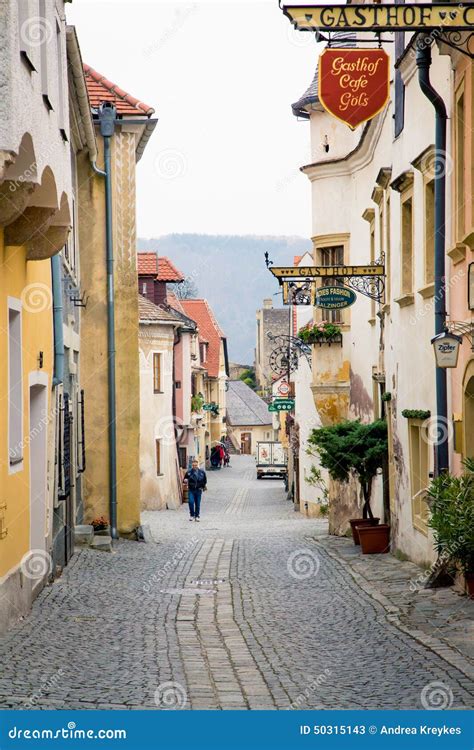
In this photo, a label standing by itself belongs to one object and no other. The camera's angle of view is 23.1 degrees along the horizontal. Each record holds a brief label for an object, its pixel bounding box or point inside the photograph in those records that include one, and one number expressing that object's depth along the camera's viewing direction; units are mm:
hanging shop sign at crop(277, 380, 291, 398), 49425
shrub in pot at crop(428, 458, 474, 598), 11195
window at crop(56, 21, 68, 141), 11906
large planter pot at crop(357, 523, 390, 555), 19047
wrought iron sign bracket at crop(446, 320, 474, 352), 12367
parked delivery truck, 66438
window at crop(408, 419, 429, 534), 16062
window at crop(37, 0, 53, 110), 10020
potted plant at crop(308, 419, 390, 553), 19094
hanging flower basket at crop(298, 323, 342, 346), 25984
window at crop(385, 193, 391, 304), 19155
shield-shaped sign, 16375
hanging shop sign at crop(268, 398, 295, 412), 44094
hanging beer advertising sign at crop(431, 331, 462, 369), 12258
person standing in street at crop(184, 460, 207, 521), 30141
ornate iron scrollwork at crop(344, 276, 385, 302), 19784
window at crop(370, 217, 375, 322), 22125
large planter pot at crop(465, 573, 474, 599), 11758
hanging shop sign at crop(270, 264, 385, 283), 19375
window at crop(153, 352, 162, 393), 42562
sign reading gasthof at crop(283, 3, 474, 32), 9617
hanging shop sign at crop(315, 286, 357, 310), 20203
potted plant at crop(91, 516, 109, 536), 21000
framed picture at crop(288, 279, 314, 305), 22359
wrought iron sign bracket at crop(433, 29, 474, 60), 11602
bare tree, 102688
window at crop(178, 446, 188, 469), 51497
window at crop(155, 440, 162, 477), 41281
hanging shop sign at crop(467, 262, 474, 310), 12148
